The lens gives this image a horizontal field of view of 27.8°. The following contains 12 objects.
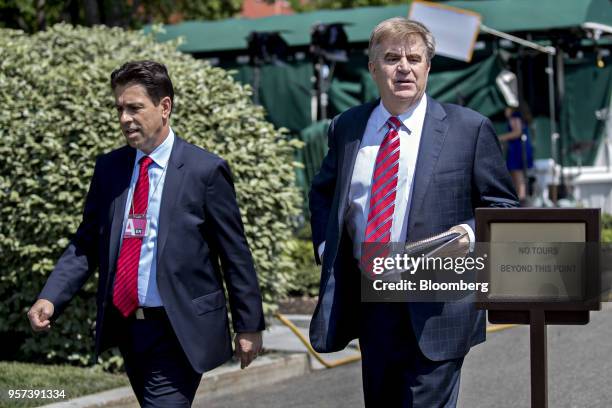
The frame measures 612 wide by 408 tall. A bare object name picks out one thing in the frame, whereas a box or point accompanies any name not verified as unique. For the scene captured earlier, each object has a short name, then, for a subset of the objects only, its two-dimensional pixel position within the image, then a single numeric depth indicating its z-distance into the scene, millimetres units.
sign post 4196
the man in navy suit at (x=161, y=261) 4984
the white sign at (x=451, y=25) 18109
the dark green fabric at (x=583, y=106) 19828
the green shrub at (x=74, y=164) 8891
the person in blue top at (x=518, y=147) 19125
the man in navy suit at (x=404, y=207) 4691
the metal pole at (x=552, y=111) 19344
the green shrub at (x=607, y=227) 16297
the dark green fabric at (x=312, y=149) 18391
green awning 18703
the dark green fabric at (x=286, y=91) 20266
